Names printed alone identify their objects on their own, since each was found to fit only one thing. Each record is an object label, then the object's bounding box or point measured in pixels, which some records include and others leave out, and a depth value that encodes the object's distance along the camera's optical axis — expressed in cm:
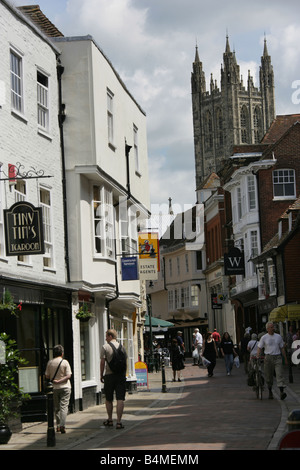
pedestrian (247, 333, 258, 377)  2275
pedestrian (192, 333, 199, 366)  4438
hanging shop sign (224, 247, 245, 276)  5519
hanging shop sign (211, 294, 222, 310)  6384
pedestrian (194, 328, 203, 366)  4201
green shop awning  4878
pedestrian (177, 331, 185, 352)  3791
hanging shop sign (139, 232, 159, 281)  2998
